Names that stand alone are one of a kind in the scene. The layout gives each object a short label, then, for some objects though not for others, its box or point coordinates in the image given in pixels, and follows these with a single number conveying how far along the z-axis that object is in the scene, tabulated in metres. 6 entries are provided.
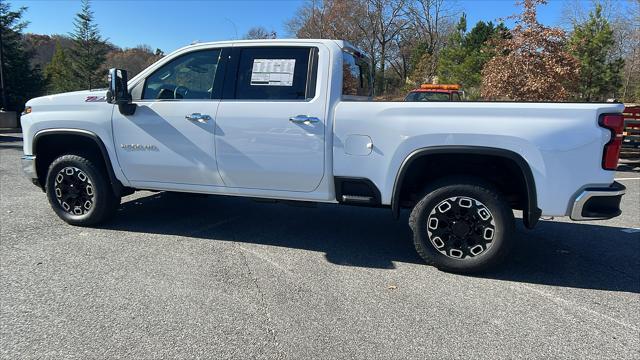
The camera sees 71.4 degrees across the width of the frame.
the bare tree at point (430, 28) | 38.06
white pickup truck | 3.60
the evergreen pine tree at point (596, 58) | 20.06
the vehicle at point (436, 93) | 15.34
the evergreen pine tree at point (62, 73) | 31.73
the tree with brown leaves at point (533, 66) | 12.74
